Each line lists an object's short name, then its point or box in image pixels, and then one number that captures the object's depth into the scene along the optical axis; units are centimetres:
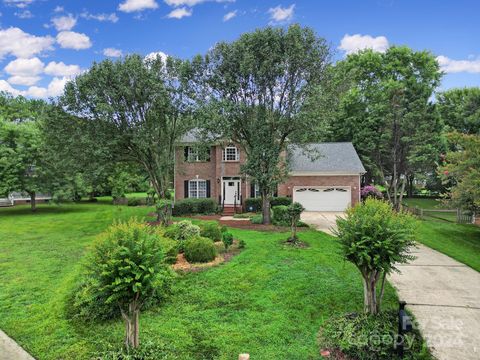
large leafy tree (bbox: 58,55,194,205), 1587
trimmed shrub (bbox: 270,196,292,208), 2306
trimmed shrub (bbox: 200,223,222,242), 1268
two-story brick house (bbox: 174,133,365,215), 2409
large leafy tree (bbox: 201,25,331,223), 1552
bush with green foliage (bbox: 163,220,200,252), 1144
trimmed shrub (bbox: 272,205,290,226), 1738
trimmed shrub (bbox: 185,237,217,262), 993
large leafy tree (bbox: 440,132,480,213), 1227
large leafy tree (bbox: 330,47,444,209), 2359
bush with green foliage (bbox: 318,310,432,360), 498
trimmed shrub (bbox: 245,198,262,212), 2323
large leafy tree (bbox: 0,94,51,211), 2262
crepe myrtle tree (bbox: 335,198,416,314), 557
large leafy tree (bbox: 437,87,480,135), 2777
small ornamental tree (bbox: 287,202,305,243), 1229
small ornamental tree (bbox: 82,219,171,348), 464
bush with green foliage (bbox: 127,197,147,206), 3238
